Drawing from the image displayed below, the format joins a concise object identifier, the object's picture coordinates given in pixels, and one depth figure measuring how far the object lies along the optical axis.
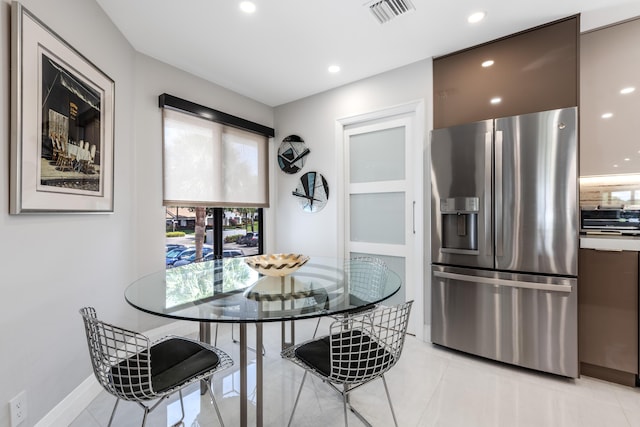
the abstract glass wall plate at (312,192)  3.40
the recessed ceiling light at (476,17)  2.08
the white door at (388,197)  2.79
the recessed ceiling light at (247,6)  1.95
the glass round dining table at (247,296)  1.29
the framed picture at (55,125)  1.33
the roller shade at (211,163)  2.74
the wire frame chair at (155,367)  1.19
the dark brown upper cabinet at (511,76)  2.12
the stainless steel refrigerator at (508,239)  2.01
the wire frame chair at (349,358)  1.31
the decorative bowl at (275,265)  1.77
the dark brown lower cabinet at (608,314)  1.95
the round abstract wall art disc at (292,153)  3.59
